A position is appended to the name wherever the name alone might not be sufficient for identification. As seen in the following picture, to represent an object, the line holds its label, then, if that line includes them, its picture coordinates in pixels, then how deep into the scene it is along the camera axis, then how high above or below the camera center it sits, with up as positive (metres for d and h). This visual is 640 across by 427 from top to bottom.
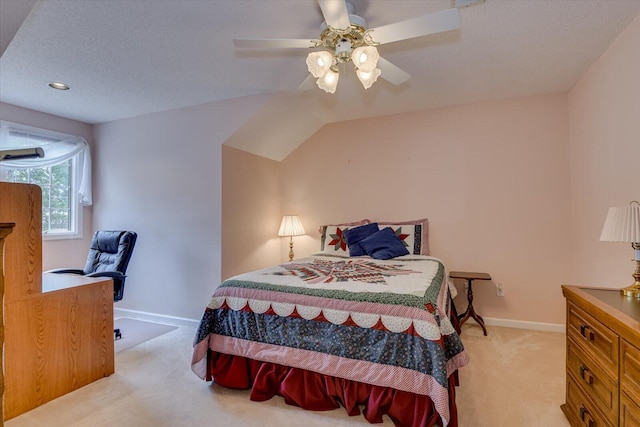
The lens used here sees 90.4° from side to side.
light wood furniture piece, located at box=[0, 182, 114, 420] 1.94 -0.73
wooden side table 3.21 -0.83
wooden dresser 1.23 -0.65
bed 1.71 -0.77
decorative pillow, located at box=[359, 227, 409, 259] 3.31 -0.32
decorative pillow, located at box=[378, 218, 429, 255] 3.46 -0.22
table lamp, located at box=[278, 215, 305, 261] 4.09 -0.17
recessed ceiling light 2.95 +1.22
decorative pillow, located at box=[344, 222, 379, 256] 3.51 -0.23
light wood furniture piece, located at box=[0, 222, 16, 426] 0.94 -0.21
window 3.42 +0.50
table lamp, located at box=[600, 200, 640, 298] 1.62 -0.08
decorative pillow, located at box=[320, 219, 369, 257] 3.69 -0.28
